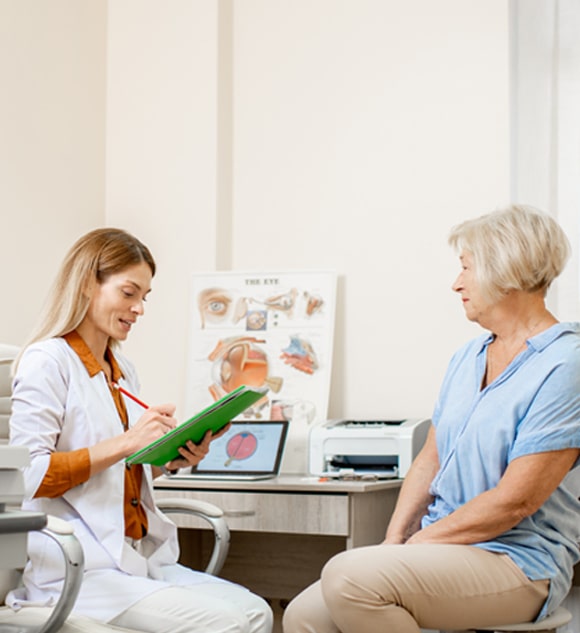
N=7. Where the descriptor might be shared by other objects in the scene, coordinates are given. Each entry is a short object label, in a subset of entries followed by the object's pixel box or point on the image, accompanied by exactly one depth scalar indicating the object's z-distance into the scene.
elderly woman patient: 1.94
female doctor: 1.92
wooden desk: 2.81
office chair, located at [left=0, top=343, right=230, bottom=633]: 1.36
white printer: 3.11
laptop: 3.26
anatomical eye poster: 3.57
